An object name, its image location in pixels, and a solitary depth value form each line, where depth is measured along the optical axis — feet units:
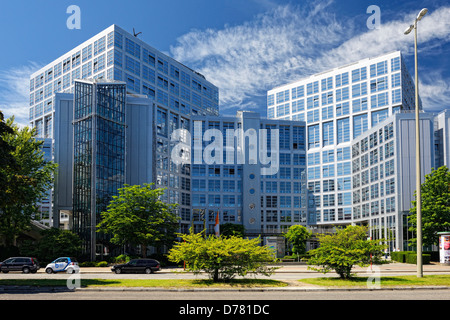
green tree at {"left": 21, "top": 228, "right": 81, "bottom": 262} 180.14
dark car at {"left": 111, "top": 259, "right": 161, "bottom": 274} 136.46
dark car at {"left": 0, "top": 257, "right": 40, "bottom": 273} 139.44
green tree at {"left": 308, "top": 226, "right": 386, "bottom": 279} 94.32
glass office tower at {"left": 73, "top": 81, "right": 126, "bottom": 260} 208.44
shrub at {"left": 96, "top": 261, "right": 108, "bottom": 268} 176.86
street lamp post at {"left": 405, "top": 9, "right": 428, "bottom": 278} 96.37
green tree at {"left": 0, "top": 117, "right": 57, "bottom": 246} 180.24
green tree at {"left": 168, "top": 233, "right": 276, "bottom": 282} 89.92
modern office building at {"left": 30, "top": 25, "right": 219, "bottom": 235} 255.09
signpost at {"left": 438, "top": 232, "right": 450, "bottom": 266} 165.89
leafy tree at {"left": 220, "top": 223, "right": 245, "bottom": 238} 279.73
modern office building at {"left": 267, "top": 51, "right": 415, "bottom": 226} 372.38
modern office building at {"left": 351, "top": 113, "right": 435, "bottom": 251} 254.88
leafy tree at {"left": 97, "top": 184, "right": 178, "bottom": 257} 174.70
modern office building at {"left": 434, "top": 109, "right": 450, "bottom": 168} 275.59
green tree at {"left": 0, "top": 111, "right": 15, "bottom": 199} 89.45
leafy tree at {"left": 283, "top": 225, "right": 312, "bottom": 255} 241.35
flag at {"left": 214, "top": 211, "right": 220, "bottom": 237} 152.87
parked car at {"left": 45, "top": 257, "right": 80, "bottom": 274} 140.56
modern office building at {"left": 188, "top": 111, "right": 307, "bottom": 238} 305.94
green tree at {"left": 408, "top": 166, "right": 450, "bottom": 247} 195.83
